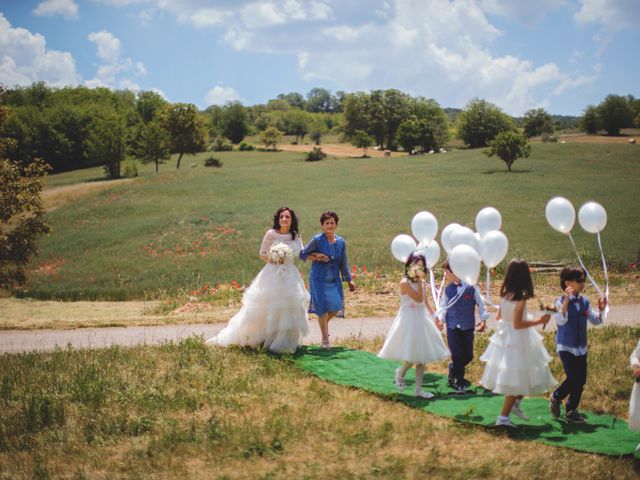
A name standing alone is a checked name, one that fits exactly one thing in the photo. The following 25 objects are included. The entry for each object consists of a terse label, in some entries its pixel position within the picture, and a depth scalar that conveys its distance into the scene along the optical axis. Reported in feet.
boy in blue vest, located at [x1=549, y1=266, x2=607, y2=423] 25.70
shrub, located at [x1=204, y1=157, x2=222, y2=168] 263.29
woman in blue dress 38.45
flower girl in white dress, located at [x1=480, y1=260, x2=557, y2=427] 24.31
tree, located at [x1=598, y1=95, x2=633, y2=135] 358.02
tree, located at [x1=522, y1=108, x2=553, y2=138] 419.33
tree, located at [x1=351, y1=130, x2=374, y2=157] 321.93
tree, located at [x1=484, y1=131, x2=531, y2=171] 189.26
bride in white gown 37.78
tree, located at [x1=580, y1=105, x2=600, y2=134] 376.07
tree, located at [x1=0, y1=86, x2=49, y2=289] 70.95
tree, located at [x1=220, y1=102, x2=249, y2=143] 453.17
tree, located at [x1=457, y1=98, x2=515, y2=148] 376.07
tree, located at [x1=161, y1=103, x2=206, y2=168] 272.92
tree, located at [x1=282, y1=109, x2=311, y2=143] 503.20
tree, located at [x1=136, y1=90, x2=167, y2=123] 450.30
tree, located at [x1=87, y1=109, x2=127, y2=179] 250.78
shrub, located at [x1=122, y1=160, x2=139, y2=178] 250.37
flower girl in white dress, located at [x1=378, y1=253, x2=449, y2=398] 28.12
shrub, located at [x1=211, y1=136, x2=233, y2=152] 374.02
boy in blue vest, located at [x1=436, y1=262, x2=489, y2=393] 29.68
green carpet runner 24.34
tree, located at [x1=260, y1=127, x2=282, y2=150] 367.04
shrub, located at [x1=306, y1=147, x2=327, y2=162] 290.76
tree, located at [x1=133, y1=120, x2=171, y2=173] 257.75
